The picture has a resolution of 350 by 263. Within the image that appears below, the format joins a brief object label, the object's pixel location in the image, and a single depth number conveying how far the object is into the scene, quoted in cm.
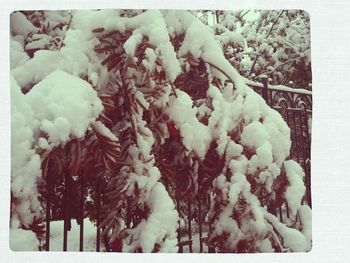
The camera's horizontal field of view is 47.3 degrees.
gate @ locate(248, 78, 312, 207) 159
